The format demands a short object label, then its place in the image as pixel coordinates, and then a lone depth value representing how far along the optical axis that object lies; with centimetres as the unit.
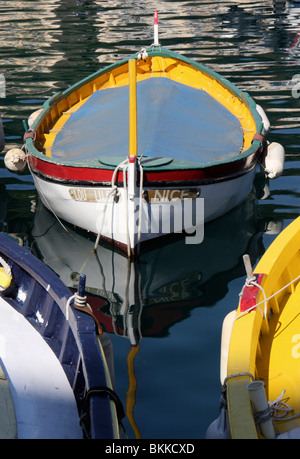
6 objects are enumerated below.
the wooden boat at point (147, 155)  850
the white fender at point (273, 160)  1043
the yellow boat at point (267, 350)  498
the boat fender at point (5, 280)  657
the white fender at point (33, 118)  1188
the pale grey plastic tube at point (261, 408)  497
